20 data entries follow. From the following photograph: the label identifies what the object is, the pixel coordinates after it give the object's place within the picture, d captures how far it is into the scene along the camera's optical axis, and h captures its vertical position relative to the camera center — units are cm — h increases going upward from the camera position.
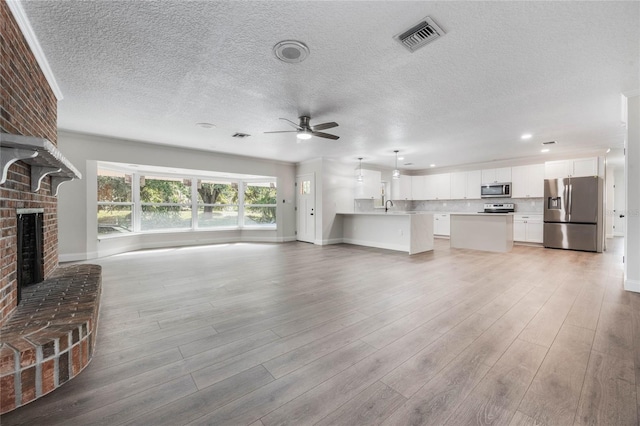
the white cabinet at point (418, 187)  958 +80
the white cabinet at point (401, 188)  952 +77
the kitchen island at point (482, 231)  604 -52
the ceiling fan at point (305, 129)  395 +121
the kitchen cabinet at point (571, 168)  623 +102
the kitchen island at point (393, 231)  592 -53
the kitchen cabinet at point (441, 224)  880 -49
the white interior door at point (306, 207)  764 +7
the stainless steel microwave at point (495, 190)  759 +57
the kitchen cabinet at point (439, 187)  894 +79
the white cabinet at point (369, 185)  828 +76
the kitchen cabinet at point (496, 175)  764 +102
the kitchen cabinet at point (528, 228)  707 -50
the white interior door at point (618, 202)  950 +27
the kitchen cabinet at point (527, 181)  715 +79
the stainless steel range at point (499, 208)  774 +4
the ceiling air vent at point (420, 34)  205 +143
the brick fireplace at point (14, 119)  175 +73
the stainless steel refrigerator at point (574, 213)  597 -9
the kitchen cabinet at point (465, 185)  827 +79
